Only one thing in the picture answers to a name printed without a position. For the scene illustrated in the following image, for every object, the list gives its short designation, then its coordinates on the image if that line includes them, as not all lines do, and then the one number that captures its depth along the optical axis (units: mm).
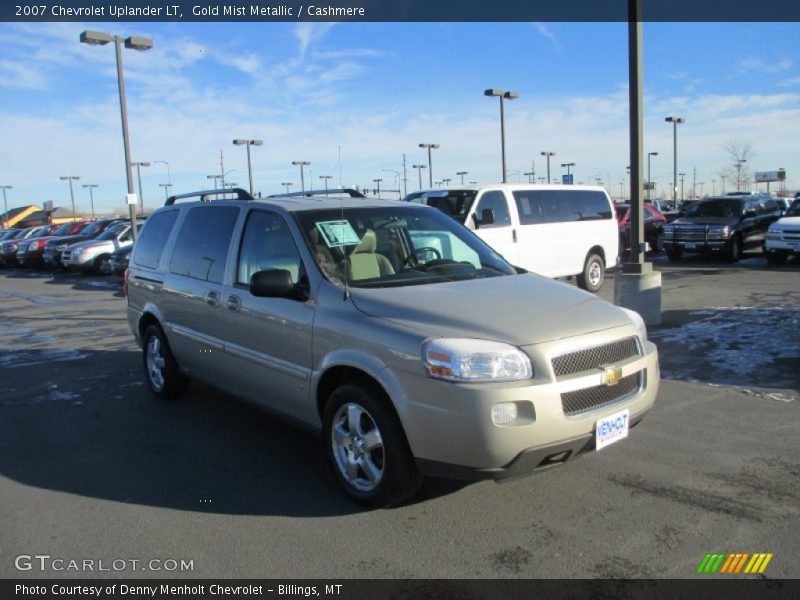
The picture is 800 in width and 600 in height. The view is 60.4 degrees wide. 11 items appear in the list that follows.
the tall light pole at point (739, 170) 70812
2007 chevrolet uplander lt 3529
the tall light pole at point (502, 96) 30734
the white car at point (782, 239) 17016
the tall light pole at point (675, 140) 45728
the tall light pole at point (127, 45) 18375
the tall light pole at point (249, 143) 31766
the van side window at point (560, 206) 12609
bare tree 71494
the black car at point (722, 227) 19131
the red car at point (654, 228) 23234
